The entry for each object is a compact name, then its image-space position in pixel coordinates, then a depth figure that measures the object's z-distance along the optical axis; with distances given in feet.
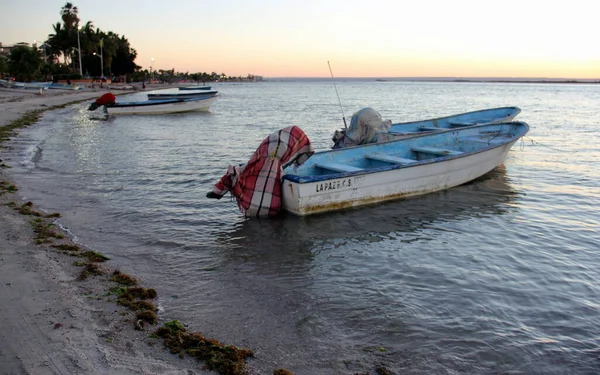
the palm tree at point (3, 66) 237.86
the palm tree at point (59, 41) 266.98
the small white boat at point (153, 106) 104.78
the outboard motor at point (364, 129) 40.45
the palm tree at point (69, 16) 292.81
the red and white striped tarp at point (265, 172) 29.19
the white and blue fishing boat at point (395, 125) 40.57
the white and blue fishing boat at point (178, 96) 131.75
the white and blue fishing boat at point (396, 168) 30.73
